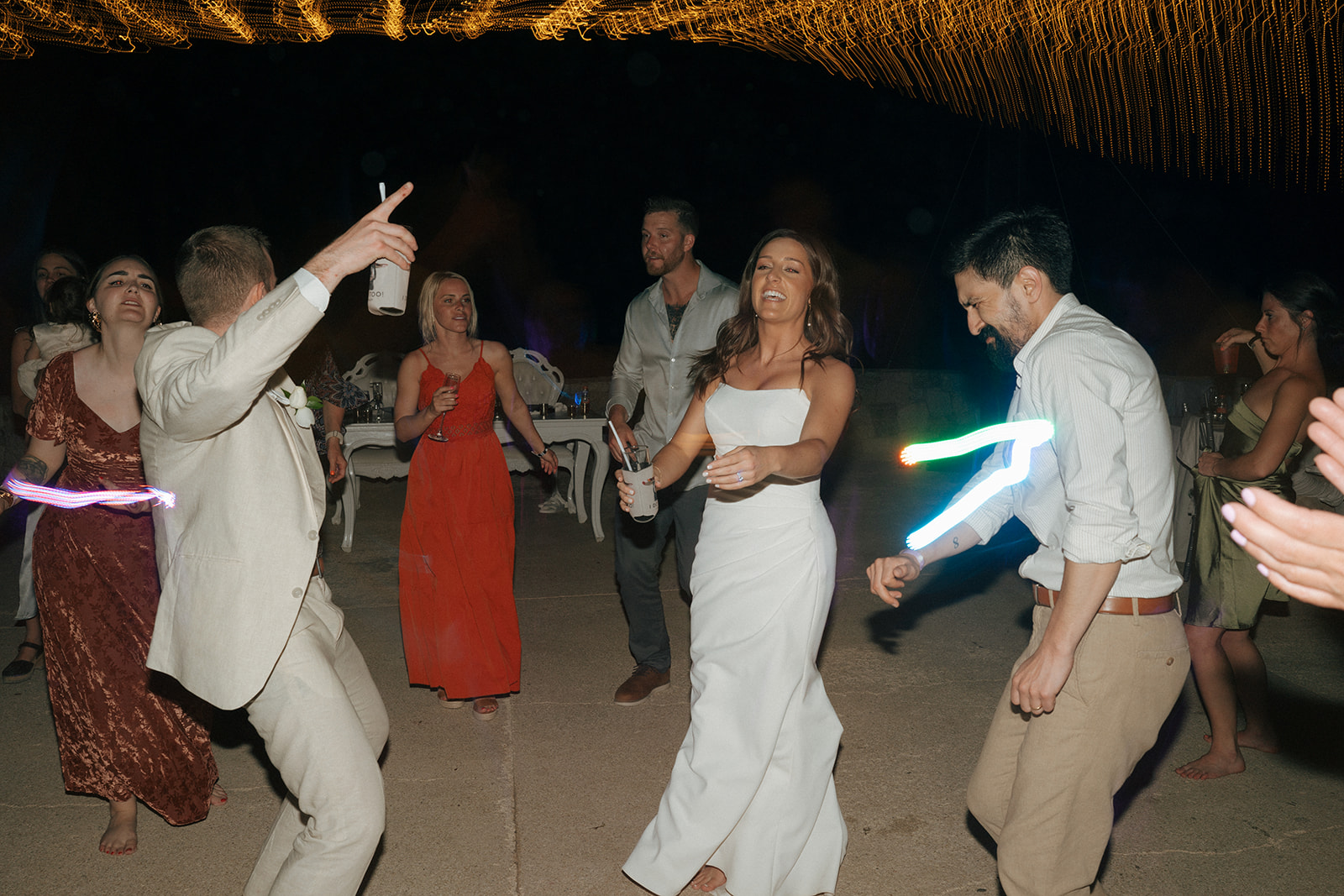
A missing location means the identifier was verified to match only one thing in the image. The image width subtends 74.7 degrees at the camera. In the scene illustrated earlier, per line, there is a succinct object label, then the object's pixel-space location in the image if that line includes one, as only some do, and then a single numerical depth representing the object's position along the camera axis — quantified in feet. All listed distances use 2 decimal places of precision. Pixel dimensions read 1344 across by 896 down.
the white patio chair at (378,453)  23.56
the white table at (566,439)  22.65
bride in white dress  8.46
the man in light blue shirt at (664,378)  13.32
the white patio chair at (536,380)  27.14
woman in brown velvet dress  9.57
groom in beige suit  6.32
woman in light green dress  10.30
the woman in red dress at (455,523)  13.01
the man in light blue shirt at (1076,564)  5.92
